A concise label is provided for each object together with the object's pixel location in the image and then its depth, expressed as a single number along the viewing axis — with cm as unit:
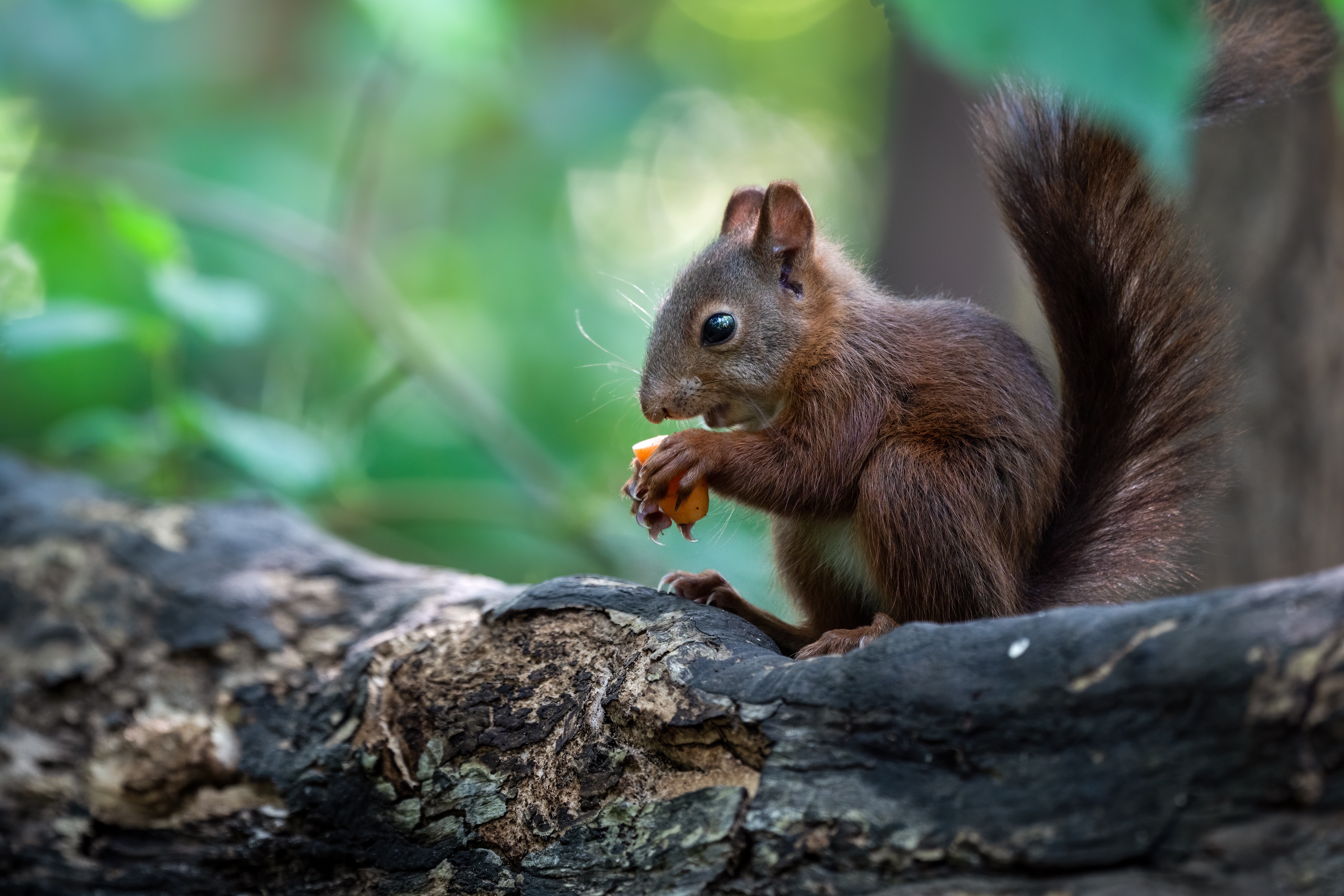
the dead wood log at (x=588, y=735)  211
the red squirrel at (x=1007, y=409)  344
